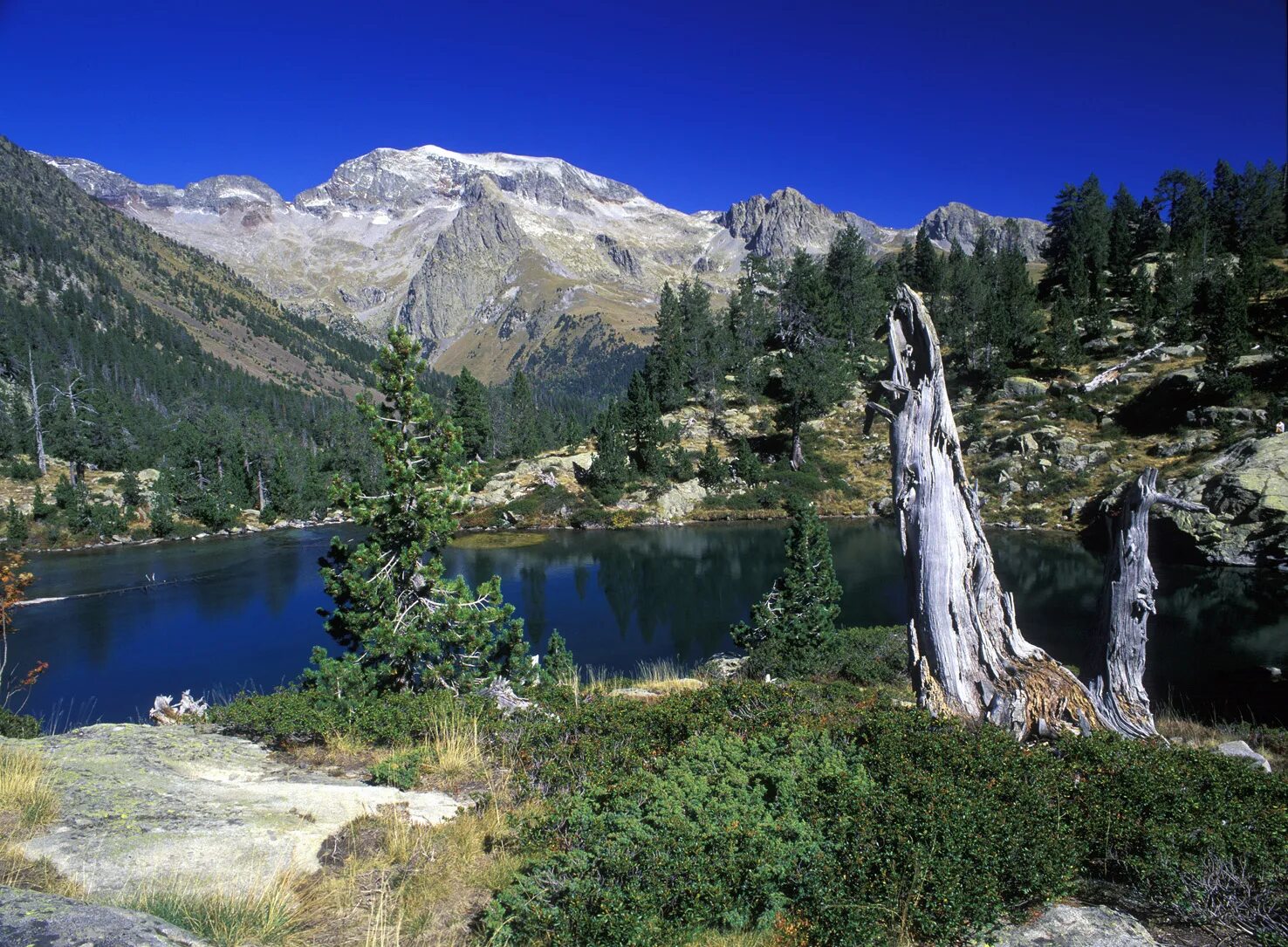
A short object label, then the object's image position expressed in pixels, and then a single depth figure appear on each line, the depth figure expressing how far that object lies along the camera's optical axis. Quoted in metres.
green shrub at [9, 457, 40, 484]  66.88
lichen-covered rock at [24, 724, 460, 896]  5.34
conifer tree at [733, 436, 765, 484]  61.97
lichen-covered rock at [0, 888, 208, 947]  3.40
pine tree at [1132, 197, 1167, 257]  79.06
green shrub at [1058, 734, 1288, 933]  4.65
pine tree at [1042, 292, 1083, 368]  59.56
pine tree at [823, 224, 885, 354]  76.06
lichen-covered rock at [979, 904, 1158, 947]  4.50
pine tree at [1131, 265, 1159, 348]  60.22
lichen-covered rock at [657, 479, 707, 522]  61.12
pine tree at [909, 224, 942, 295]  81.31
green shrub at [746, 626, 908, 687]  17.92
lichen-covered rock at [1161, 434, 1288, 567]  35.22
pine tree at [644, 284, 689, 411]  73.69
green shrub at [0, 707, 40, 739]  10.66
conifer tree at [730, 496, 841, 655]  19.94
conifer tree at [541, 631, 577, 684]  17.14
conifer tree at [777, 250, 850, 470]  60.59
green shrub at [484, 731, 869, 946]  4.48
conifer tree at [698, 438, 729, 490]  62.56
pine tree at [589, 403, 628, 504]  62.69
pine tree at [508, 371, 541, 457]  79.56
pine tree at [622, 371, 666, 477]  63.94
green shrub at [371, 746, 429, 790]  7.64
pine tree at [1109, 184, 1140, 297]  73.00
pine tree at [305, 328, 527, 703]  13.47
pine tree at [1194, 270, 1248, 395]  47.38
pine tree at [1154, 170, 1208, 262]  69.81
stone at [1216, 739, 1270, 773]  9.73
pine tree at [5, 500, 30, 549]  54.91
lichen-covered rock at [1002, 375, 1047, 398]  60.44
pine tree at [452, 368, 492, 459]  74.00
